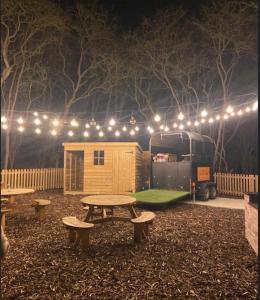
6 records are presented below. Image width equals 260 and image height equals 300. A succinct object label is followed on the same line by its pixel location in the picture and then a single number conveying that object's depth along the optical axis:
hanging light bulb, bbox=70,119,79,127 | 15.61
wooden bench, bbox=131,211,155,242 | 6.11
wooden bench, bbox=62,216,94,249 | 5.55
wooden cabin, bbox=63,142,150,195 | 13.96
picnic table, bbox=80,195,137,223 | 6.42
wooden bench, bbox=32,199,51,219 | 8.46
